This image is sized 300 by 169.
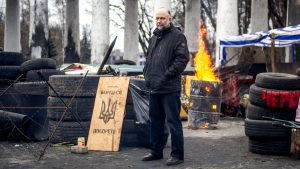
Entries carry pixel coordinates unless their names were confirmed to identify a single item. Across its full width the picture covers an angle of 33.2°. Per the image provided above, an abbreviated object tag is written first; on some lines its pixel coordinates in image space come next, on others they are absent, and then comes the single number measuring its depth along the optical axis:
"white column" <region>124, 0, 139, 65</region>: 34.38
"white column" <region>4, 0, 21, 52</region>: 37.12
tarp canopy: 17.95
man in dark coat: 7.86
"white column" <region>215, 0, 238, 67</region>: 24.83
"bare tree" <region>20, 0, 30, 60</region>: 60.34
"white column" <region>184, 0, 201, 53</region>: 34.12
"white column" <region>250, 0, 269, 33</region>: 29.14
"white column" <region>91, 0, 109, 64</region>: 27.80
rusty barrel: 13.19
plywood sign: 9.21
